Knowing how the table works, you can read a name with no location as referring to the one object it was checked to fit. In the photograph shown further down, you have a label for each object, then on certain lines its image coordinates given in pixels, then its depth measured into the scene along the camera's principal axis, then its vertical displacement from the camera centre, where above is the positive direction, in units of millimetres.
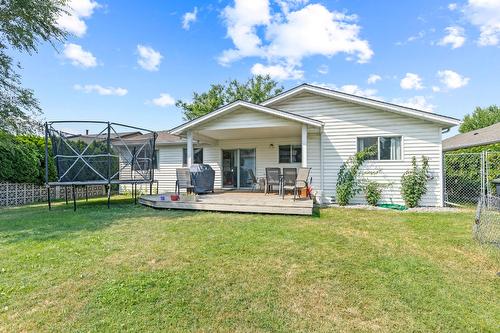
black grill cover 9734 -249
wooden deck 6831 -898
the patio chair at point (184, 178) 9328 -239
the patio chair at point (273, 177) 9266 -213
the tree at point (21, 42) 9836 +4891
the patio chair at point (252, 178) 11852 -319
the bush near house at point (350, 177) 9156 -223
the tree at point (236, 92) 29219 +8594
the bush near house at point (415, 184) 8672 -442
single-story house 8750 +1453
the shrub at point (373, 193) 9078 -754
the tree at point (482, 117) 36562 +7239
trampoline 8328 +704
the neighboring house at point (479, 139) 10691 +1388
